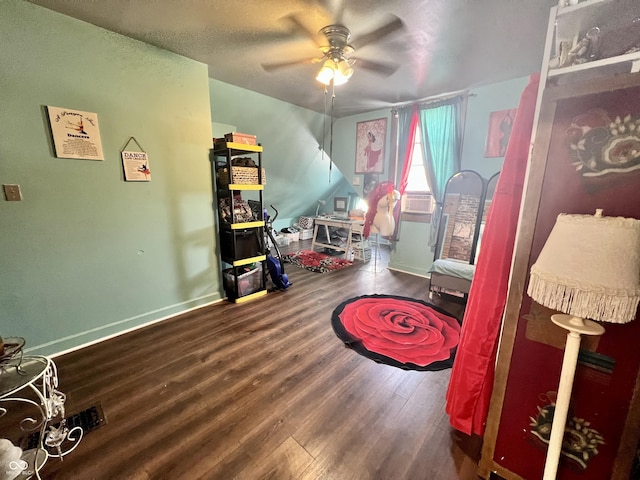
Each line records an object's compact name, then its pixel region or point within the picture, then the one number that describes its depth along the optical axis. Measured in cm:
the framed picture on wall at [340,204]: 579
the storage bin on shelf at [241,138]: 262
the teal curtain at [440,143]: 323
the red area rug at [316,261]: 406
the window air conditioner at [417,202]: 366
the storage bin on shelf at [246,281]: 291
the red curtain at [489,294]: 109
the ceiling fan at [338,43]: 182
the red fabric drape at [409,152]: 356
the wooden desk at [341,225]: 433
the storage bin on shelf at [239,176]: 265
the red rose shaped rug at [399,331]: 199
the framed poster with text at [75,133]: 183
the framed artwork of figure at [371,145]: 397
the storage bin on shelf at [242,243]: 279
